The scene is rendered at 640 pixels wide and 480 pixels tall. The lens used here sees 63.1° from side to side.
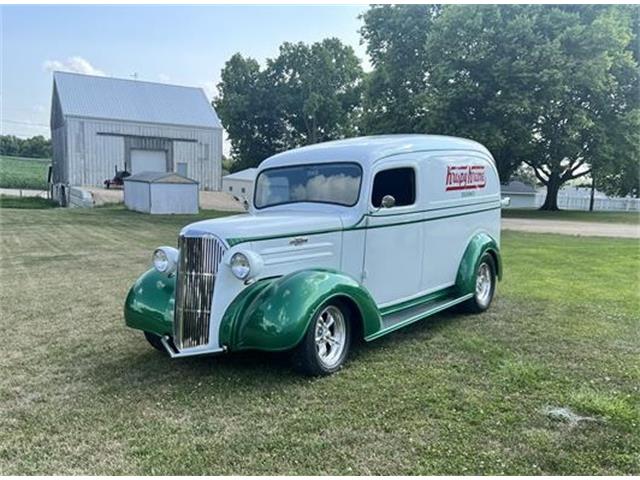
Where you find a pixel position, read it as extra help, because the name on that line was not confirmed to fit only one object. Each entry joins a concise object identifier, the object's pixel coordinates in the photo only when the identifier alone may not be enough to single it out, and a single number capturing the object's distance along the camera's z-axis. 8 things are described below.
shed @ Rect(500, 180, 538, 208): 49.22
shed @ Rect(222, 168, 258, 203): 42.34
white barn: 34.22
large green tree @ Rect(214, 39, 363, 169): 52.16
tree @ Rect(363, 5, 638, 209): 22.56
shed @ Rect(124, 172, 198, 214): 23.62
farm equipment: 33.89
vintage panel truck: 4.18
